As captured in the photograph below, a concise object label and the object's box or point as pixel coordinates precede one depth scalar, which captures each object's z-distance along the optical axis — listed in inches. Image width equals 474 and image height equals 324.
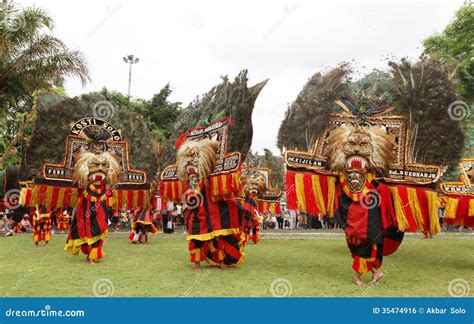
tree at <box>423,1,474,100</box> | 1005.2
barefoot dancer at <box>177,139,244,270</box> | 326.3
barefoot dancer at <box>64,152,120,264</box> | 361.1
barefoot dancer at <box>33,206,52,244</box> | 517.7
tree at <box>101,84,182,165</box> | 1317.7
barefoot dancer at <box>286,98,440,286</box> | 268.1
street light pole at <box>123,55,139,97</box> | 1148.3
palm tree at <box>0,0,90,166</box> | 605.9
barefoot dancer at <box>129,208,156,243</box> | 555.8
